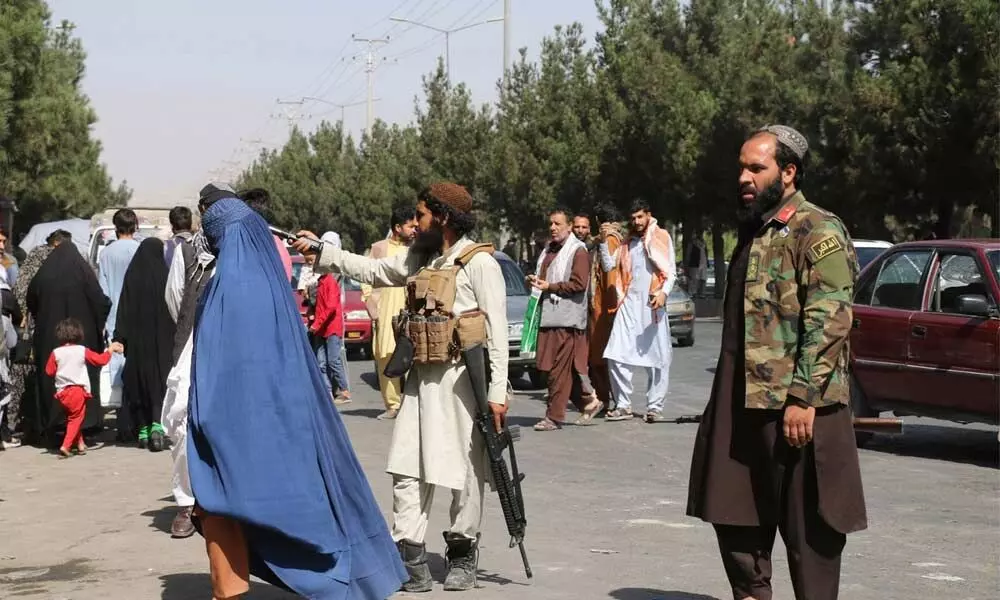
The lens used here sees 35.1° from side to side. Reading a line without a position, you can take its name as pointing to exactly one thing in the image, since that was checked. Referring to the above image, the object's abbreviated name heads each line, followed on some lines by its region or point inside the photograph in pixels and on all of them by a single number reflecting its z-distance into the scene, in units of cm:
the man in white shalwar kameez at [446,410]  708
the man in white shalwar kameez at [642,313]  1418
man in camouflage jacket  565
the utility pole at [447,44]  5912
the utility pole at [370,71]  7931
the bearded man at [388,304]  1369
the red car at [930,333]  1114
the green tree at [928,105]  2955
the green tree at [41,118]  3145
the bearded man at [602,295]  1459
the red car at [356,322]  2552
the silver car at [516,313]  1864
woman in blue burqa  590
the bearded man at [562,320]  1382
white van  2317
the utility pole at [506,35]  4800
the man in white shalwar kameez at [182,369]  855
